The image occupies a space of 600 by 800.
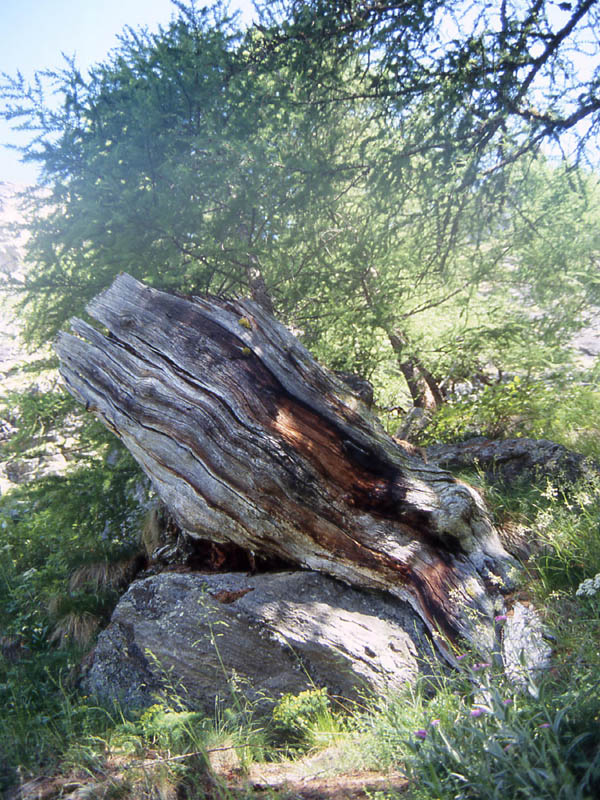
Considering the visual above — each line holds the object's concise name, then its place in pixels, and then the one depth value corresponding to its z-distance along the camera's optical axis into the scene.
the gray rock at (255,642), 3.57
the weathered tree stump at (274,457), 4.17
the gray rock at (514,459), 5.12
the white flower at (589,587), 3.02
